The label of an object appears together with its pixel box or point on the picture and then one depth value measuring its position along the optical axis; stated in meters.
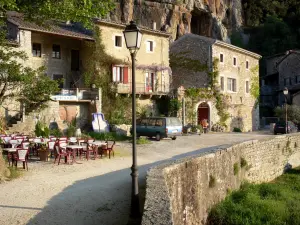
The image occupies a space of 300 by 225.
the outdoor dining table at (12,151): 12.63
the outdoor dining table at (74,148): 13.95
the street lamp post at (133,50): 7.36
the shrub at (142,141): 21.21
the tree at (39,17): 10.94
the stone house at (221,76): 33.44
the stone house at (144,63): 29.52
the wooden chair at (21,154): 12.16
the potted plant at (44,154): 14.34
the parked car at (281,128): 29.96
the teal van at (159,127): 22.97
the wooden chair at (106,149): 15.65
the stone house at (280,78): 50.91
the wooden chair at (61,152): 13.80
